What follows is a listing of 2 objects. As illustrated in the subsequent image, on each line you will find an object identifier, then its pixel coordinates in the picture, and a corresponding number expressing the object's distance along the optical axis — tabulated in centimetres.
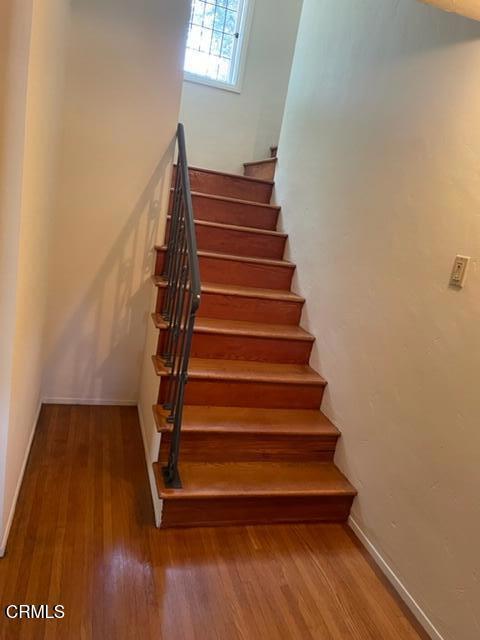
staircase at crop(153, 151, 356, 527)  202
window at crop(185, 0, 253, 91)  418
